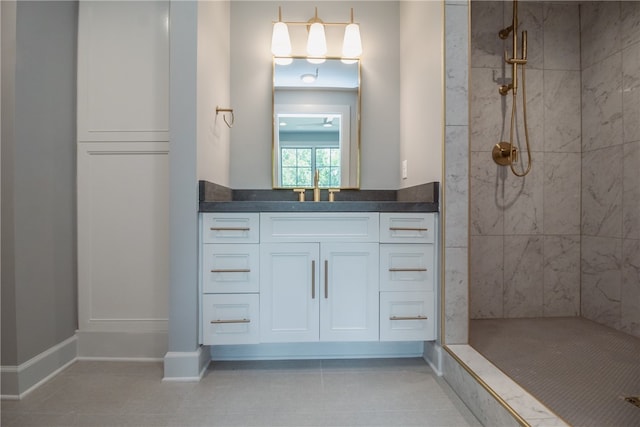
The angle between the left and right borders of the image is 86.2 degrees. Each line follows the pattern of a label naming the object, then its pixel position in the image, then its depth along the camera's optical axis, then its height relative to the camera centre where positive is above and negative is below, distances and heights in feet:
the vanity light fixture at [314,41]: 7.52 +3.75
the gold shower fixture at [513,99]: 7.21 +2.46
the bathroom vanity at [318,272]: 5.74 -1.06
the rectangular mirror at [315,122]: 7.77 +2.02
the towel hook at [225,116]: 6.79 +1.98
